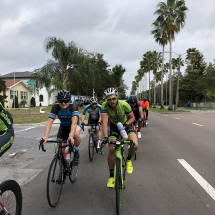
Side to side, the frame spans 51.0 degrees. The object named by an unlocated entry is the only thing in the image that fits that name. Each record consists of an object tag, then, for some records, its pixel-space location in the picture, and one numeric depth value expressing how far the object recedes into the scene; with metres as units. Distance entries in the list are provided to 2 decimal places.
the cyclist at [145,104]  14.34
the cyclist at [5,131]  2.73
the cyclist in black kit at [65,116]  4.06
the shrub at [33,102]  47.38
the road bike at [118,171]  3.21
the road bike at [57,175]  3.46
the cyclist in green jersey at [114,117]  4.12
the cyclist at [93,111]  7.32
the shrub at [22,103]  41.74
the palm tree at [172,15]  35.53
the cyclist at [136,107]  7.56
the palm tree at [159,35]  42.29
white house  53.09
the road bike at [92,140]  6.50
